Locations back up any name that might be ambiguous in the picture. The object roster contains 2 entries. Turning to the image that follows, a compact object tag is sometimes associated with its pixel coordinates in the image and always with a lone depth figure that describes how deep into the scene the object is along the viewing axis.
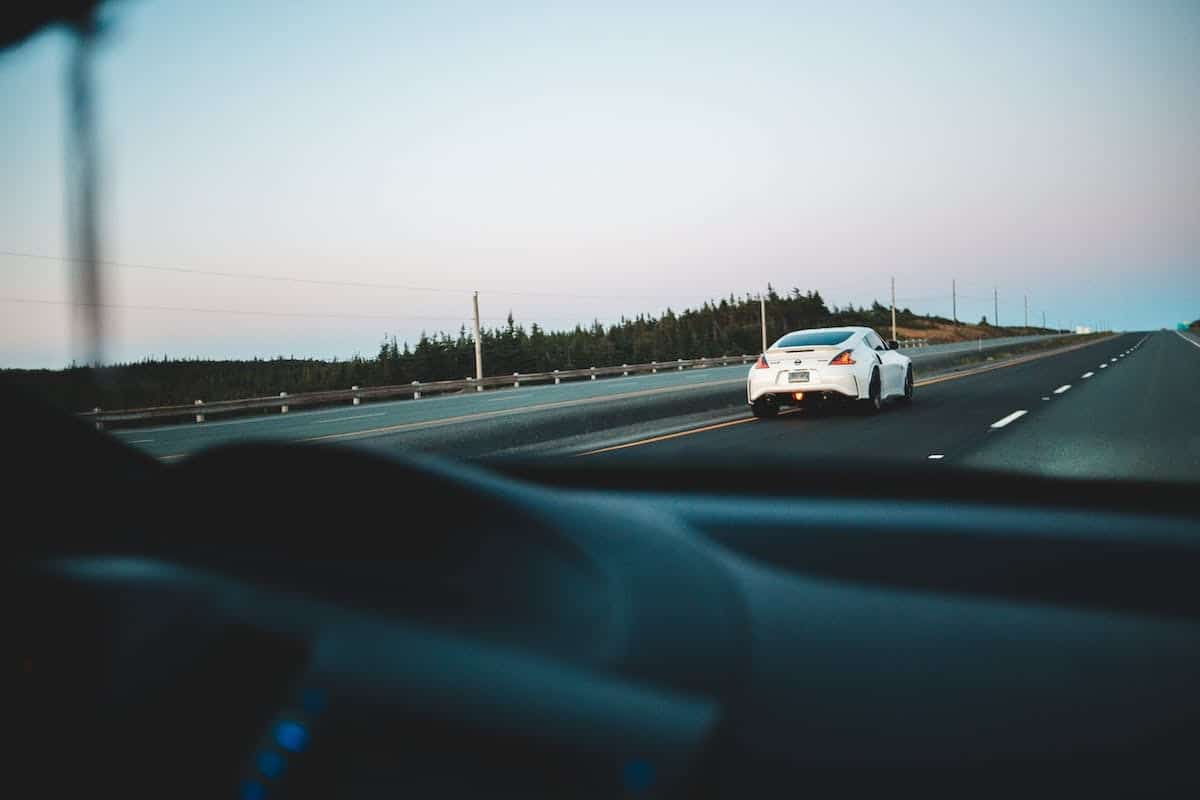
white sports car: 17.64
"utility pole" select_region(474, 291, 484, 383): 51.56
